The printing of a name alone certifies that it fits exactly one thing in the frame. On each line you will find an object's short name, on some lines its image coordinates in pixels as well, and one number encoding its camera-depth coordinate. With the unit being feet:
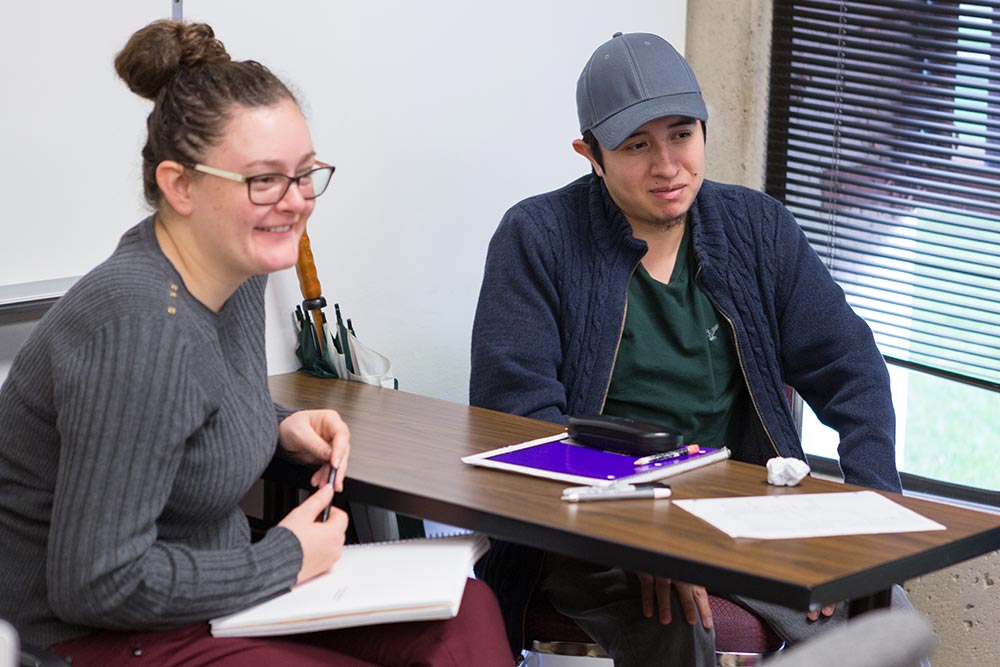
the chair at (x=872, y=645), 9.01
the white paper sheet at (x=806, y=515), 13.04
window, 17.63
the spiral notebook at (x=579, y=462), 13.66
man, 15.19
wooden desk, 12.62
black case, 13.96
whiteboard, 14.90
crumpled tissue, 13.63
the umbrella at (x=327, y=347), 16.10
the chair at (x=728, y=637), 14.41
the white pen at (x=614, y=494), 13.36
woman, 12.68
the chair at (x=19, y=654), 12.08
